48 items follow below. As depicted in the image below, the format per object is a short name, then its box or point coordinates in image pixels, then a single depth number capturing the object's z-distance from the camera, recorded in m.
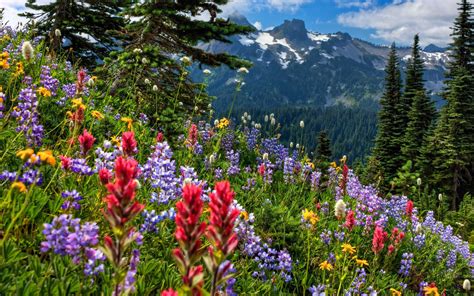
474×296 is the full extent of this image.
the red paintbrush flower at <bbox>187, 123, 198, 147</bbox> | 5.13
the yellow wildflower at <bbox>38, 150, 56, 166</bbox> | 2.17
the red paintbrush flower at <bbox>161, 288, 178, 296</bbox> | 1.24
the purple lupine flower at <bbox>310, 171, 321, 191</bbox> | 7.16
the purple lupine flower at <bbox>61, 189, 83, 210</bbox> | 2.72
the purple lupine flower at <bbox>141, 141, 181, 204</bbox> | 3.58
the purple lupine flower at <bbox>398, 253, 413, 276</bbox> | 5.52
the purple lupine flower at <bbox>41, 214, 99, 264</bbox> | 2.16
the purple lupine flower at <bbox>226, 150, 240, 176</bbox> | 6.38
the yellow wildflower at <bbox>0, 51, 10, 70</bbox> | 4.31
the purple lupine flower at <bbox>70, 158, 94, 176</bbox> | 3.10
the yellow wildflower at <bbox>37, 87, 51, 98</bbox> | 4.40
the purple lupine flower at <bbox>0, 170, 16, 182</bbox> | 2.84
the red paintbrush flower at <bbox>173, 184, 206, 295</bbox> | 1.33
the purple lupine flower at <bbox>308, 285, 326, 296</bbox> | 3.54
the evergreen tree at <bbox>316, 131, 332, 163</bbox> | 26.34
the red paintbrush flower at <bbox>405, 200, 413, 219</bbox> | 6.95
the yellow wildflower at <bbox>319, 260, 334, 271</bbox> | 4.01
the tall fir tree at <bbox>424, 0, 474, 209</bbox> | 42.28
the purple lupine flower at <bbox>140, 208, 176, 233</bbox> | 3.07
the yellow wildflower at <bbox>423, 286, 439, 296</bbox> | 4.14
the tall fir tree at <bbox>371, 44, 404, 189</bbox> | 52.94
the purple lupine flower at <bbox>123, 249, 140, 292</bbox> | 2.17
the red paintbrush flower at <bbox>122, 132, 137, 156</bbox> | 2.45
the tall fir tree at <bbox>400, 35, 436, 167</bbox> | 51.00
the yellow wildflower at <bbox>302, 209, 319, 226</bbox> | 4.36
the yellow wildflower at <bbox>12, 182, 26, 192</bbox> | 2.02
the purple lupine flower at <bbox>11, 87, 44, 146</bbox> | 3.86
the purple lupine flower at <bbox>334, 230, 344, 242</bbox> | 5.17
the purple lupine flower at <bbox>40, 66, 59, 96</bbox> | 5.22
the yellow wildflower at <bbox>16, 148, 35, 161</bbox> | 1.96
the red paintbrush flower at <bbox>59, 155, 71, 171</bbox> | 2.93
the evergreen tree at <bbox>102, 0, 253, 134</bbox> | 9.26
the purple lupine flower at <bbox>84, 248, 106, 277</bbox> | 2.31
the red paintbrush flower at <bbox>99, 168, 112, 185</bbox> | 2.62
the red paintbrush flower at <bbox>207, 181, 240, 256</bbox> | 1.35
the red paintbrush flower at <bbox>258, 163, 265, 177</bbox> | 5.71
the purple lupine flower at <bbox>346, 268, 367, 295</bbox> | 4.17
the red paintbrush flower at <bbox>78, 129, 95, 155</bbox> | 2.90
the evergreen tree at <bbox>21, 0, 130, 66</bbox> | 12.51
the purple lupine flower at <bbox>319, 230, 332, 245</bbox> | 5.08
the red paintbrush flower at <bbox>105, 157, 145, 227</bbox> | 1.43
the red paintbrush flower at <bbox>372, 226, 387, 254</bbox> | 4.00
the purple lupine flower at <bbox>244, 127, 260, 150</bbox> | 8.86
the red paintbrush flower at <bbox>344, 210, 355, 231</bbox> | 4.15
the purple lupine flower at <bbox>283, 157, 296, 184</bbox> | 7.00
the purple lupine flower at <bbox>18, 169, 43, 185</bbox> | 2.65
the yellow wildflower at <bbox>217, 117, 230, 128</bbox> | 7.36
